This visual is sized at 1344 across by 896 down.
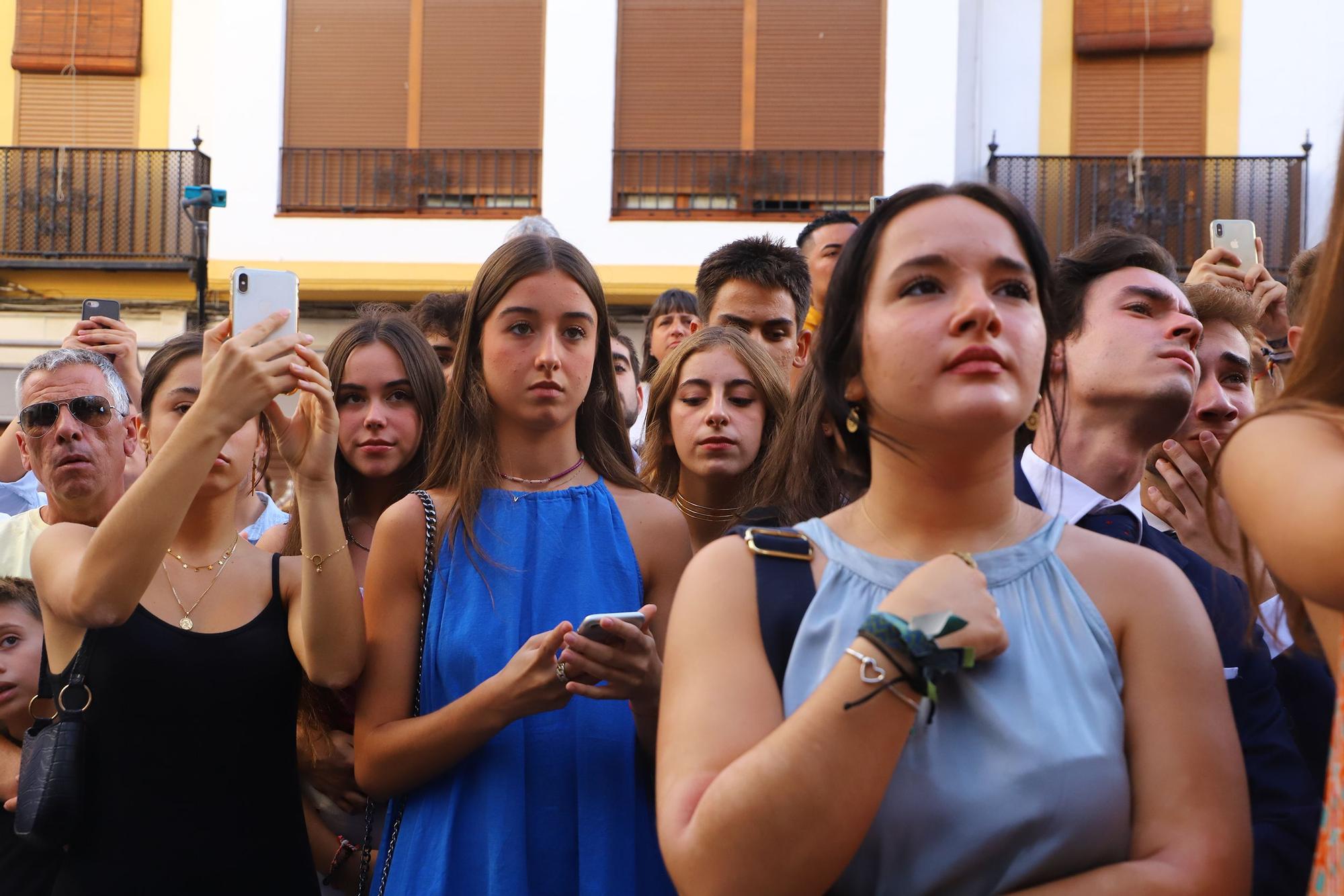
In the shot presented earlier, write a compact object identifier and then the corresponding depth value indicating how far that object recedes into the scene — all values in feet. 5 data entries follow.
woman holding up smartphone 8.61
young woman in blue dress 8.14
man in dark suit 7.93
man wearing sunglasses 11.67
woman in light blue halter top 5.27
